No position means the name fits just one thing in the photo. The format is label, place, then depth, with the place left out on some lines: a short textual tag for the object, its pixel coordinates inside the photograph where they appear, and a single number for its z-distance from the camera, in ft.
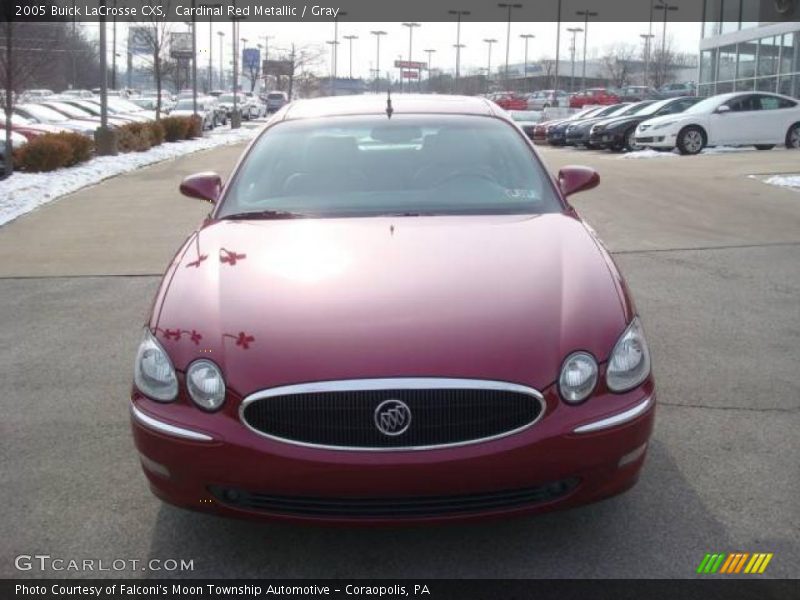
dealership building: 95.35
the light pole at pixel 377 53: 277.03
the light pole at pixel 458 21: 240.03
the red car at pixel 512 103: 149.09
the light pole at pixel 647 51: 247.70
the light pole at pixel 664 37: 226.36
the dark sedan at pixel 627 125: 76.84
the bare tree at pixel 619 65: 276.00
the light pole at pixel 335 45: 220.02
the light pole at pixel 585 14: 236.32
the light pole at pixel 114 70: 194.76
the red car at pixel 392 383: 9.43
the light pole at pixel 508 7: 228.51
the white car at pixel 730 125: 68.95
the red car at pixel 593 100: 151.84
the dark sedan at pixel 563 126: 92.07
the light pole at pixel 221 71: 287.48
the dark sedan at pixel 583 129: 85.25
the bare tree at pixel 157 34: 96.07
